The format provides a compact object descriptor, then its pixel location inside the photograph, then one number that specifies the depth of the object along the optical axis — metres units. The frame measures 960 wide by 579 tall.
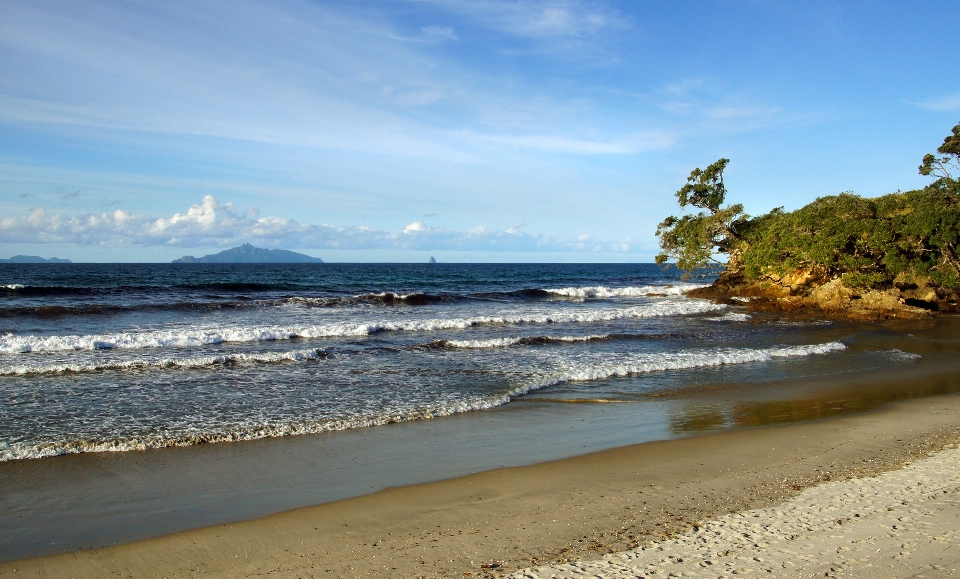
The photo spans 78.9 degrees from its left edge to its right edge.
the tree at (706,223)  34.75
